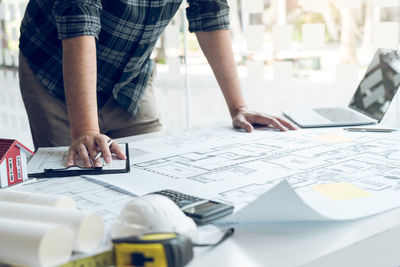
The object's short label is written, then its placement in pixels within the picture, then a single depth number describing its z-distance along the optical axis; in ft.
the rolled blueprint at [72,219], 1.88
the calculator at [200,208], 2.27
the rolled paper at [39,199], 2.13
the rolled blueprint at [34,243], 1.72
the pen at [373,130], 4.32
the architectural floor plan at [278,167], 2.61
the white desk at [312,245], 1.94
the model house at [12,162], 2.88
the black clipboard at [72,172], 3.15
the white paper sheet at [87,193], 2.48
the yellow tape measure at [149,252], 1.75
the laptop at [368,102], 4.67
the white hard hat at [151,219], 1.95
